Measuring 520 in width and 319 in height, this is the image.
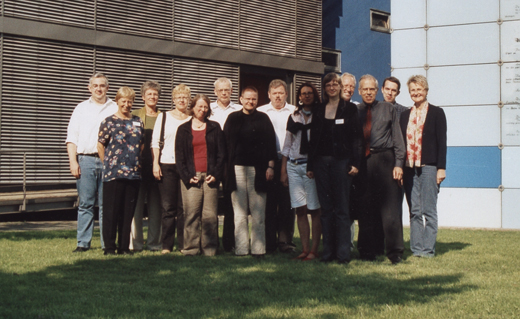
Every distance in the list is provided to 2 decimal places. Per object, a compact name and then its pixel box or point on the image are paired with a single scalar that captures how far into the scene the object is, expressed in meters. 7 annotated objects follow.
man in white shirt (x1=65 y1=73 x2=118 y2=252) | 7.36
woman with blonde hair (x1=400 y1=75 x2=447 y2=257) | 7.35
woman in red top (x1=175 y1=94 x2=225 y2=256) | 7.26
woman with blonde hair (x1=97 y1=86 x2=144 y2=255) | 7.14
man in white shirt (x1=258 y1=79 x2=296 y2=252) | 7.68
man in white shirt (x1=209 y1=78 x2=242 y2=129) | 7.73
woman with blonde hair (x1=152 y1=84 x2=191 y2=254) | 7.44
